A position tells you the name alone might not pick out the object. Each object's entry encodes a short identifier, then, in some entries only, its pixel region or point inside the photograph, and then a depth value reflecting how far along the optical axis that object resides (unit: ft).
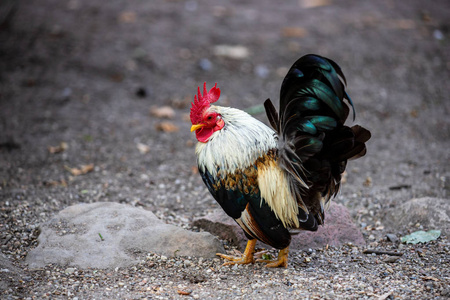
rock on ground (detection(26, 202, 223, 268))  27.12
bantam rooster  23.40
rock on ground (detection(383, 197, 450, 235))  31.24
